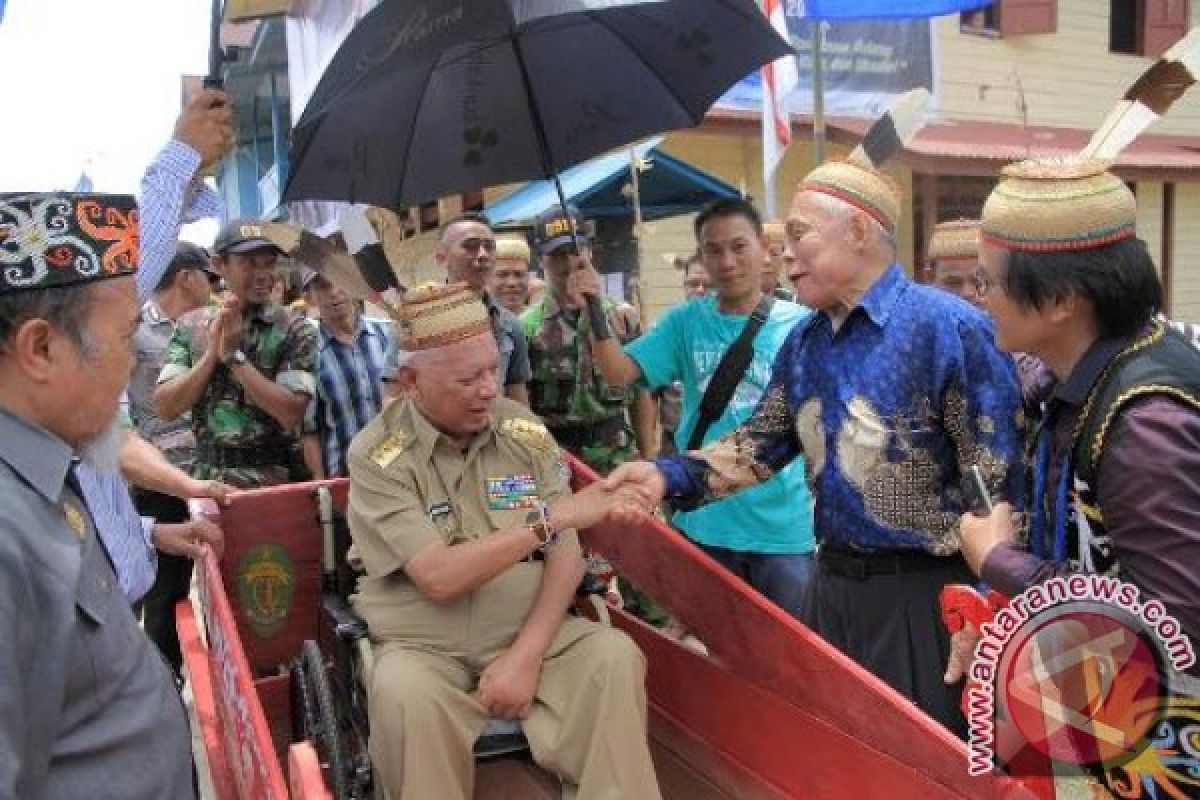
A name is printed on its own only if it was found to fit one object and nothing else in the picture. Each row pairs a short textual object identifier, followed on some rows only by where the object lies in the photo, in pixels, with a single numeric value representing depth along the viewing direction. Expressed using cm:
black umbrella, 340
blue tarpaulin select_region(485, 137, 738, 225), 804
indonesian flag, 581
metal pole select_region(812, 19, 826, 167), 438
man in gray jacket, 123
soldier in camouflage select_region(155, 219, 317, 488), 395
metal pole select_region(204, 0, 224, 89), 233
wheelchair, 260
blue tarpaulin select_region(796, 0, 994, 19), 416
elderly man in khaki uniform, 252
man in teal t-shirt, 359
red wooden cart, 203
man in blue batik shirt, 242
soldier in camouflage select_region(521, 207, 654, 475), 446
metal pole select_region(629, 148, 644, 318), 465
